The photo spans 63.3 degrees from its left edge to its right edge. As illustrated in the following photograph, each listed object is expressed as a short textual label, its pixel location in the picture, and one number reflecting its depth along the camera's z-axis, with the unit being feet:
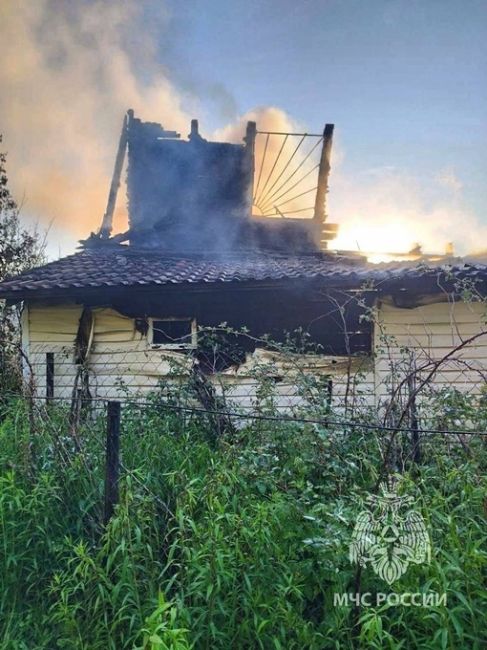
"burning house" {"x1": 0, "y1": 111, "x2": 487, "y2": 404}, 18.24
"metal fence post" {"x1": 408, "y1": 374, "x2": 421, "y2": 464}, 9.57
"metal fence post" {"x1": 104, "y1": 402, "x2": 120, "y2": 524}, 7.96
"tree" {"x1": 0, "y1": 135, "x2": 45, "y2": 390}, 26.66
